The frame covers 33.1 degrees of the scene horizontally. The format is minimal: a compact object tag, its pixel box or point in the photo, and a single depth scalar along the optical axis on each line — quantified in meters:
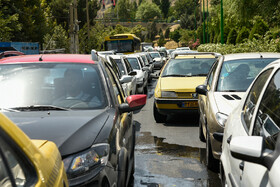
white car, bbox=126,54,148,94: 16.52
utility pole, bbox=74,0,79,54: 34.82
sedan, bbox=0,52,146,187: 3.55
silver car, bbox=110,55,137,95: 12.96
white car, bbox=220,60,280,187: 2.39
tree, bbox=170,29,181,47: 134.10
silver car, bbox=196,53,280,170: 6.49
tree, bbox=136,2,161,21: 189.50
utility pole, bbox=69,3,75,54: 34.17
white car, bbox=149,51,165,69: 37.03
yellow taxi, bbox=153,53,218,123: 10.33
